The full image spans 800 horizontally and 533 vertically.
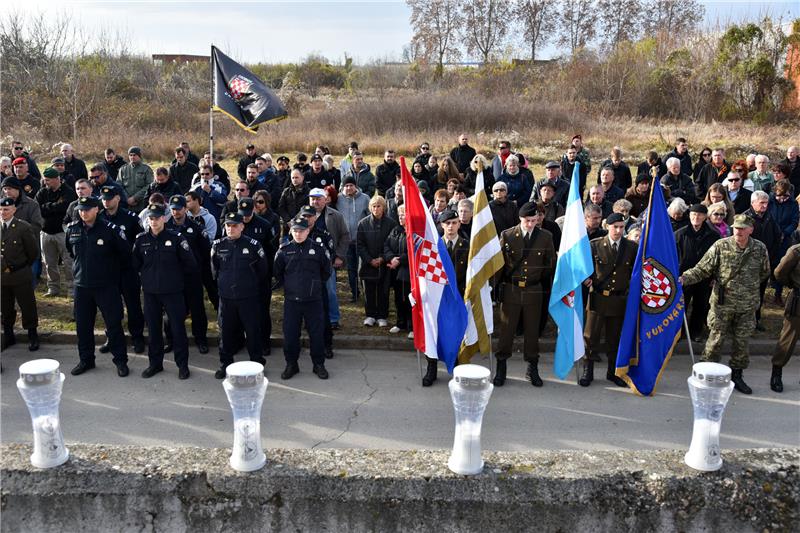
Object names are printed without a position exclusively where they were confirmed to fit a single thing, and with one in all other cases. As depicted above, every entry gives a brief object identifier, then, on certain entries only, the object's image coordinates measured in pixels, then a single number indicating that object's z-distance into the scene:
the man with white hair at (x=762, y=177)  11.61
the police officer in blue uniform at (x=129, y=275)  8.31
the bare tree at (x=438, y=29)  50.00
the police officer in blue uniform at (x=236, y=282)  7.65
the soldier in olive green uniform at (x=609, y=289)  7.63
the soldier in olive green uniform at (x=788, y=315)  7.35
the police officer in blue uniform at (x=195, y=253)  8.33
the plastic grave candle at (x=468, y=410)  3.73
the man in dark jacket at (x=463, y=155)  14.73
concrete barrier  3.57
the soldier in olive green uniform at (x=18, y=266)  8.41
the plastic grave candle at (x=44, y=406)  3.73
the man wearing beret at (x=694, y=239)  8.58
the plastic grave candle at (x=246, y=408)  3.73
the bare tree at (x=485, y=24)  49.88
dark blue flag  7.42
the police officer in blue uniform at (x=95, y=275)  7.74
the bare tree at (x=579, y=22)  51.53
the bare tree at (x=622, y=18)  51.09
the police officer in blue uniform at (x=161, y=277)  7.67
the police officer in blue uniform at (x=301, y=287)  7.72
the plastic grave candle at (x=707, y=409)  3.75
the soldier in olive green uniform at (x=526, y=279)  7.65
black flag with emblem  12.12
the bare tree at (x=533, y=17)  51.19
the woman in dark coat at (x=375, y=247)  9.31
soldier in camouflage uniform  7.34
